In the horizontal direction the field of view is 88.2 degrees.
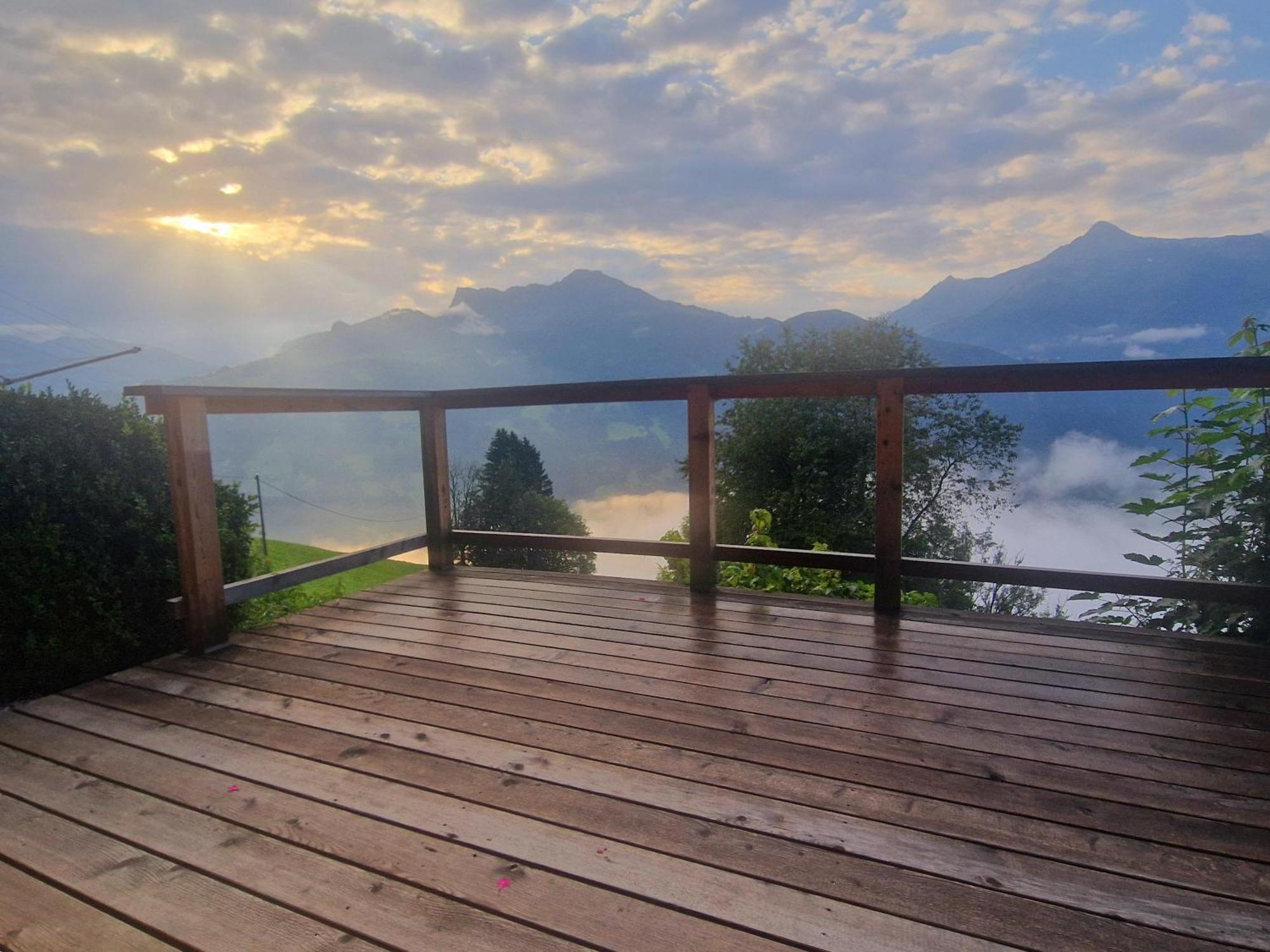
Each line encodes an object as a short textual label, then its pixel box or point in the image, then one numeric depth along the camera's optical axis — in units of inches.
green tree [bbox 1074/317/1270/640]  100.0
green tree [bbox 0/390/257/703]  91.6
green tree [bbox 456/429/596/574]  600.1
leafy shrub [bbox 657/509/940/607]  146.0
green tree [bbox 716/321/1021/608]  484.1
